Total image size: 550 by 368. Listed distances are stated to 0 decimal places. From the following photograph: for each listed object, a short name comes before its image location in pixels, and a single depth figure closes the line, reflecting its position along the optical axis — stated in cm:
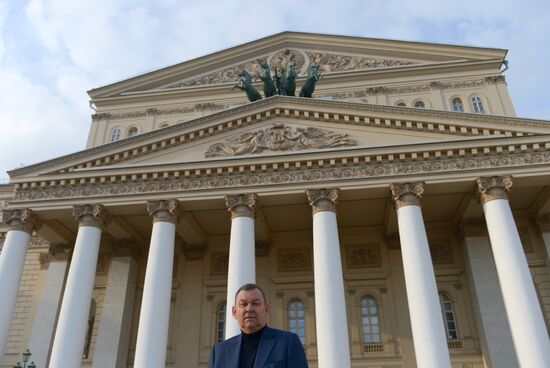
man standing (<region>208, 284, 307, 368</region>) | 316
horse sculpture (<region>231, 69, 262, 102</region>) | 2128
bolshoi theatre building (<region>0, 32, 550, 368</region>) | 1564
